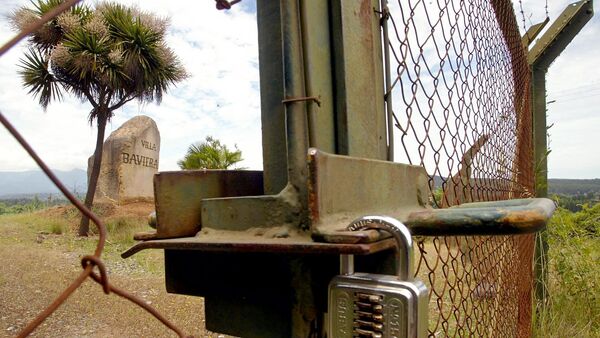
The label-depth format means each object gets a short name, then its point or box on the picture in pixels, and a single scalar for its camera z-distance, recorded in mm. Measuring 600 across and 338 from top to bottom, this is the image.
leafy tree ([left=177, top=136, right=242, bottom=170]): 11352
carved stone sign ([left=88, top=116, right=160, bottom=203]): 12258
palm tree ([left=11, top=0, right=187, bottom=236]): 10844
